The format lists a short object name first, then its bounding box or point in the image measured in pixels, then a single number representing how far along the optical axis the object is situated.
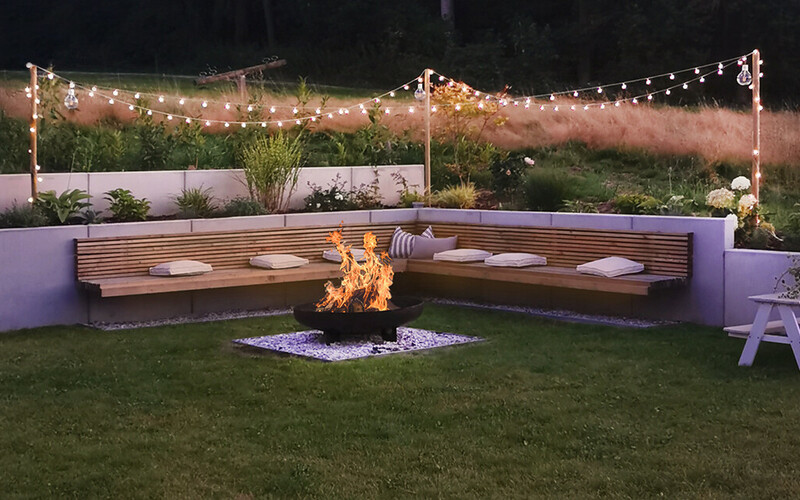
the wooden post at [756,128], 8.27
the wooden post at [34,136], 8.45
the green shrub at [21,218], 8.22
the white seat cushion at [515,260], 8.80
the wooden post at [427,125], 10.66
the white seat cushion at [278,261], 8.88
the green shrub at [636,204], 8.90
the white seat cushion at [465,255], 9.20
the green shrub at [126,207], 8.92
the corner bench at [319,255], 8.05
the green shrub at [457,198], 10.32
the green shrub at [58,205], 8.45
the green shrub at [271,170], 9.83
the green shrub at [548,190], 9.89
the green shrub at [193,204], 9.34
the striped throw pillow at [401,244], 9.78
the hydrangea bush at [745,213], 7.98
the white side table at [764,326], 6.04
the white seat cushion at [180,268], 8.42
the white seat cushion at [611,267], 8.08
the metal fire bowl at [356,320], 6.90
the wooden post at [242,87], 12.92
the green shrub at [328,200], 10.15
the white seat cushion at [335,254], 9.26
